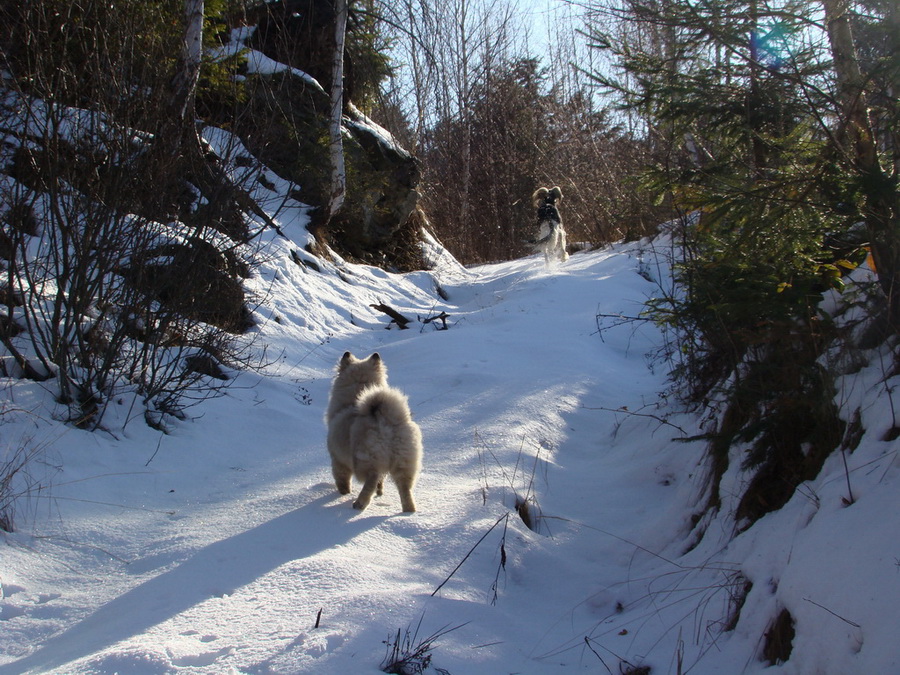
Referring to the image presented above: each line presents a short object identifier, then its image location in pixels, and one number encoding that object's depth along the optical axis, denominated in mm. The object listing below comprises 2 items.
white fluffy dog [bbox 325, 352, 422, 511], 4738
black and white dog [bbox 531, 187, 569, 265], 17938
